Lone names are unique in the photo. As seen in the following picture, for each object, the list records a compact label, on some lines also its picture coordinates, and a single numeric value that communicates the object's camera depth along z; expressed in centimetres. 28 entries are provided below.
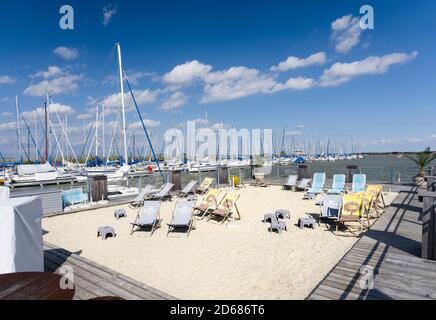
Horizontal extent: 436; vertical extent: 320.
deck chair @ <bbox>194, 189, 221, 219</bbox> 1009
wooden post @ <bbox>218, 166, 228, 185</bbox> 1855
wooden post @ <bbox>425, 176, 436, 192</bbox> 589
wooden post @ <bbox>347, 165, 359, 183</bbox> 1634
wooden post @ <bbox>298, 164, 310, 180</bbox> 1719
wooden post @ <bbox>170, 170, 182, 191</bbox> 1540
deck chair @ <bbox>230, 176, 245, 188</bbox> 1716
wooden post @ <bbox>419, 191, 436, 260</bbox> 442
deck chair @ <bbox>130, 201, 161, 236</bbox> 830
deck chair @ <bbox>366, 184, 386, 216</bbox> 911
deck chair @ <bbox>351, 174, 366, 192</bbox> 1234
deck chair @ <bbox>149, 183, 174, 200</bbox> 1315
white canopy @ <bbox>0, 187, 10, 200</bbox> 604
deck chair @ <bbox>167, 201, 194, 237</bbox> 813
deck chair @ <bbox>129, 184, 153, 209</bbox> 1205
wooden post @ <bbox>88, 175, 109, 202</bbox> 1270
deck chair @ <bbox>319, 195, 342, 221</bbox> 851
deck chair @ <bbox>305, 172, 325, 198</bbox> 1337
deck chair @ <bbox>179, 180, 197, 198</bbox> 1422
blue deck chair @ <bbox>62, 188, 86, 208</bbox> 1241
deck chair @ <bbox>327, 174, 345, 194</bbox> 1301
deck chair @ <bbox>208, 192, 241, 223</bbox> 926
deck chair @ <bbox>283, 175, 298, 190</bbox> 1561
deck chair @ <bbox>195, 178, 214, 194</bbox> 1510
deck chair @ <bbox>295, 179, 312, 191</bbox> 1503
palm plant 1477
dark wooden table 249
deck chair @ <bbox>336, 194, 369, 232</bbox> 764
